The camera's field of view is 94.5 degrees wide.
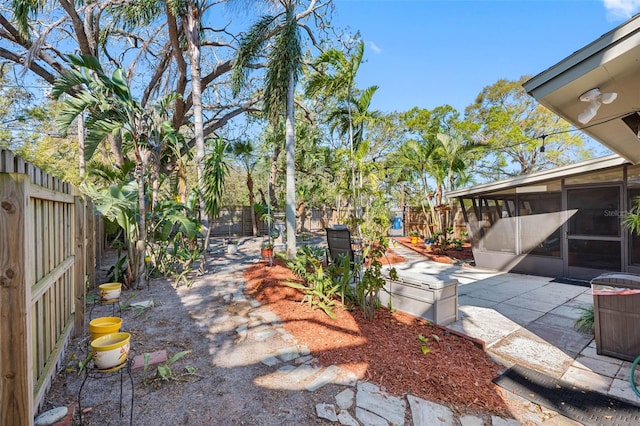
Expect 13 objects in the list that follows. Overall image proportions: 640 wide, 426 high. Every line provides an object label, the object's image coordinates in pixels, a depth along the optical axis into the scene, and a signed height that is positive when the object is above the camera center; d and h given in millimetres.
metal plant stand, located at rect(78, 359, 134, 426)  2160 -1174
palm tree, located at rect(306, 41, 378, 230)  6906 +3132
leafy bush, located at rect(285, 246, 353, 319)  3494 -912
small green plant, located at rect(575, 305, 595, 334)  3137 -1243
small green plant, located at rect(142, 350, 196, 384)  2174 -1183
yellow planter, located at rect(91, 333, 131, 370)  2146 -999
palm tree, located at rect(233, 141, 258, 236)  10688 +2267
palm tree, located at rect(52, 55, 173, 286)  4191 +1563
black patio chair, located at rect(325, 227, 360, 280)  4535 -527
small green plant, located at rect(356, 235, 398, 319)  3262 -814
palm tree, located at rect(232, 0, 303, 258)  6168 +3117
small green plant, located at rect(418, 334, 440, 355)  2609 -1227
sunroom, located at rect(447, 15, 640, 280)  2262 +320
